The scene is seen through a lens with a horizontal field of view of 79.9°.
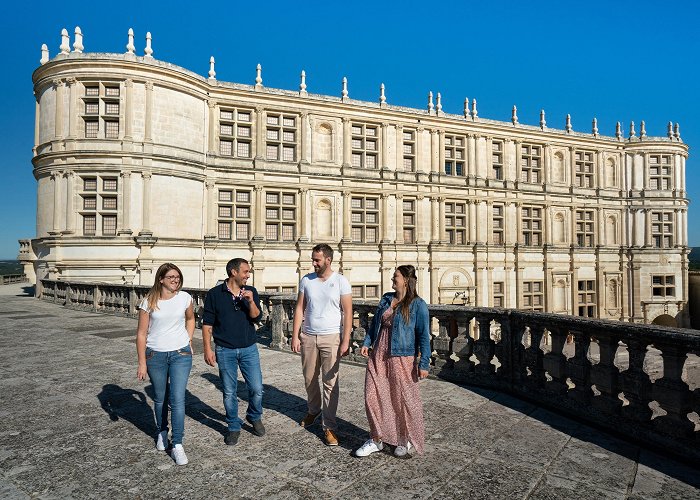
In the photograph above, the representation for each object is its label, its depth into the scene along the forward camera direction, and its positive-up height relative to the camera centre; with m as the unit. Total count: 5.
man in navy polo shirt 4.07 -0.76
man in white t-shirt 4.20 -0.70
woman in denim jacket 3.64 -1.05
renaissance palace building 17.61 +3.33
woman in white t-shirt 3.73 -0.84
